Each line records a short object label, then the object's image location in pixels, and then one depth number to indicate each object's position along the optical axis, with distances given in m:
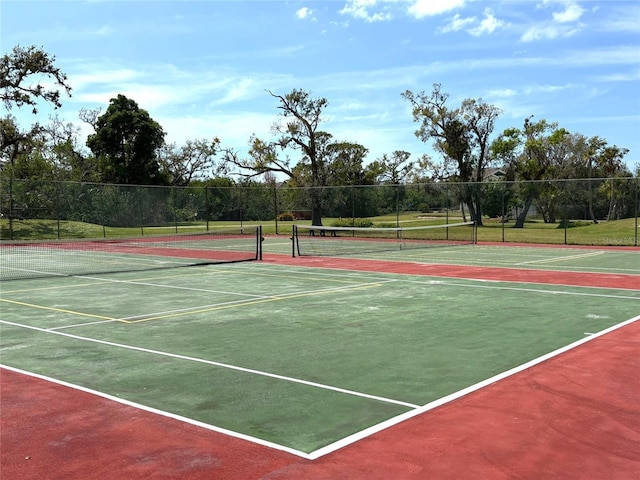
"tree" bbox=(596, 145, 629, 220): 60.94
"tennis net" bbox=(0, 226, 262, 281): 18.78
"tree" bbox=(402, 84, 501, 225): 48.25
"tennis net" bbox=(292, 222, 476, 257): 26.09
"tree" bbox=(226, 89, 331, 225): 42.03
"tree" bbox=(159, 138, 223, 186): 64.50
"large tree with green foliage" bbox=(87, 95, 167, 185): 52.91
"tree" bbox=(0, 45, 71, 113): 38.44
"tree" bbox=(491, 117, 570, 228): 48.55
